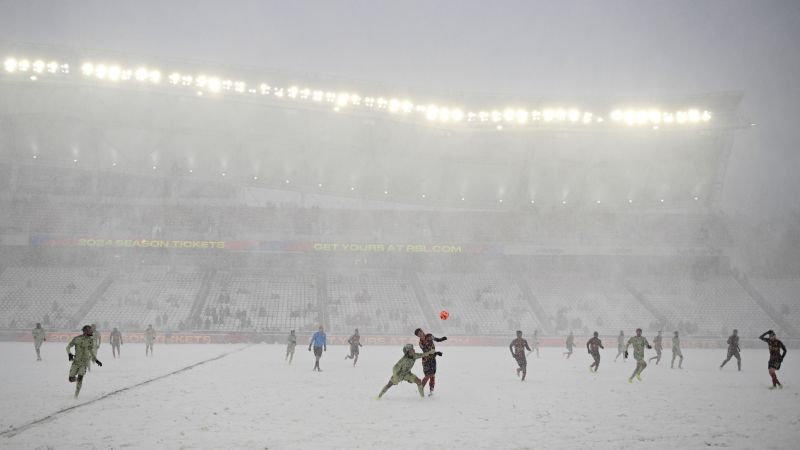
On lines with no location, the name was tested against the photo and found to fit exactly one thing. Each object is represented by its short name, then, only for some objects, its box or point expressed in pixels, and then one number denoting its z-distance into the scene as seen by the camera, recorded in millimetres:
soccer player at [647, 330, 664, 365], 24716
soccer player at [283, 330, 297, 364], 23105
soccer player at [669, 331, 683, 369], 22970
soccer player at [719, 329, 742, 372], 20547
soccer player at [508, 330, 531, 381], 17344
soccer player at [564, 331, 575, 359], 29578
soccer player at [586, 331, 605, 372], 20395
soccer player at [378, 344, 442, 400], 13445
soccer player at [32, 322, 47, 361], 22859
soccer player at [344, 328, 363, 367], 22328
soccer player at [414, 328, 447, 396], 13828
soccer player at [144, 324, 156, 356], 26125
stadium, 41250
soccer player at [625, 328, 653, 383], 17547
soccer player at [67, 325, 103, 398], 13281
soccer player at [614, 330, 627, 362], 27062
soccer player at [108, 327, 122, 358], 24703
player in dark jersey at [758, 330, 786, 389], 16023
